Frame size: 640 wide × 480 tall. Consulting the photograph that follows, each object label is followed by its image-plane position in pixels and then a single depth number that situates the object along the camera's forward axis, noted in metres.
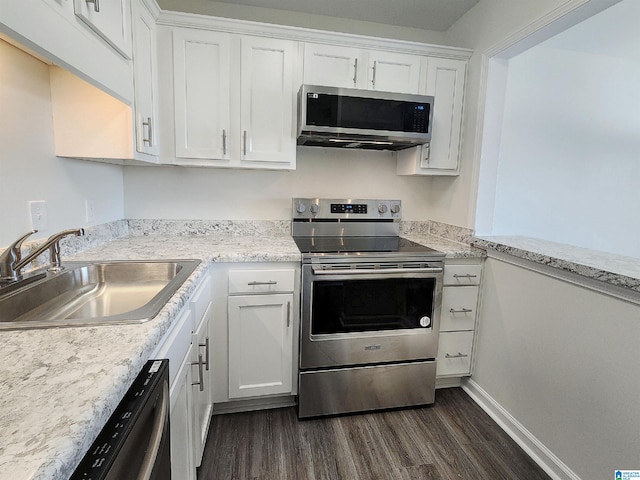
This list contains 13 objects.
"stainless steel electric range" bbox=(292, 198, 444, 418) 1.85
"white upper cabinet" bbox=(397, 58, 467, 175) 2.19
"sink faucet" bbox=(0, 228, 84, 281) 1.07
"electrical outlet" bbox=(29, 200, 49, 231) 1.31
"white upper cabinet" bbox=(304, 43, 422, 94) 2.03
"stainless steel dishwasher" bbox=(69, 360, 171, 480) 0.51
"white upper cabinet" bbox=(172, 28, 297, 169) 1.91
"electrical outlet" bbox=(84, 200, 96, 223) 1.73
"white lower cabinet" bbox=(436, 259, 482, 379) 2.04
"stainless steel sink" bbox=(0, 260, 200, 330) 0.92
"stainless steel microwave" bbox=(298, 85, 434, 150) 1.91
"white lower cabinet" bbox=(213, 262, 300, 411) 1.80
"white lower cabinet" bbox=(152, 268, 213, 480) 1.04
